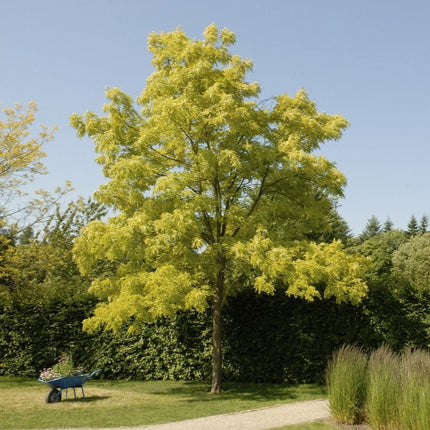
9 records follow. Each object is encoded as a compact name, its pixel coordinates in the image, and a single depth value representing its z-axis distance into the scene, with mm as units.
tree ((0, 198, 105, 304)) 15991
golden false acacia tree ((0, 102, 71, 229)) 16298
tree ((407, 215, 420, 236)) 69462
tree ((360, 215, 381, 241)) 76881
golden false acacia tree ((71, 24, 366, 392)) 10469
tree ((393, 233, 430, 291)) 41931
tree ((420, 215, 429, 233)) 71006
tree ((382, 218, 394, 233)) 80406
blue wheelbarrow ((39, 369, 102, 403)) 11094
